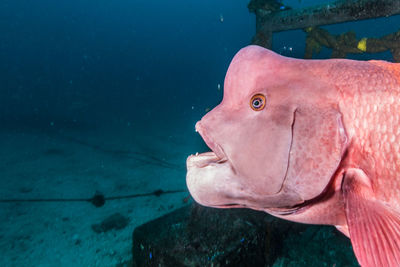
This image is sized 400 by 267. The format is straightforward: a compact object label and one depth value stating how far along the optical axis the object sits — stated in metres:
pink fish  0.40
